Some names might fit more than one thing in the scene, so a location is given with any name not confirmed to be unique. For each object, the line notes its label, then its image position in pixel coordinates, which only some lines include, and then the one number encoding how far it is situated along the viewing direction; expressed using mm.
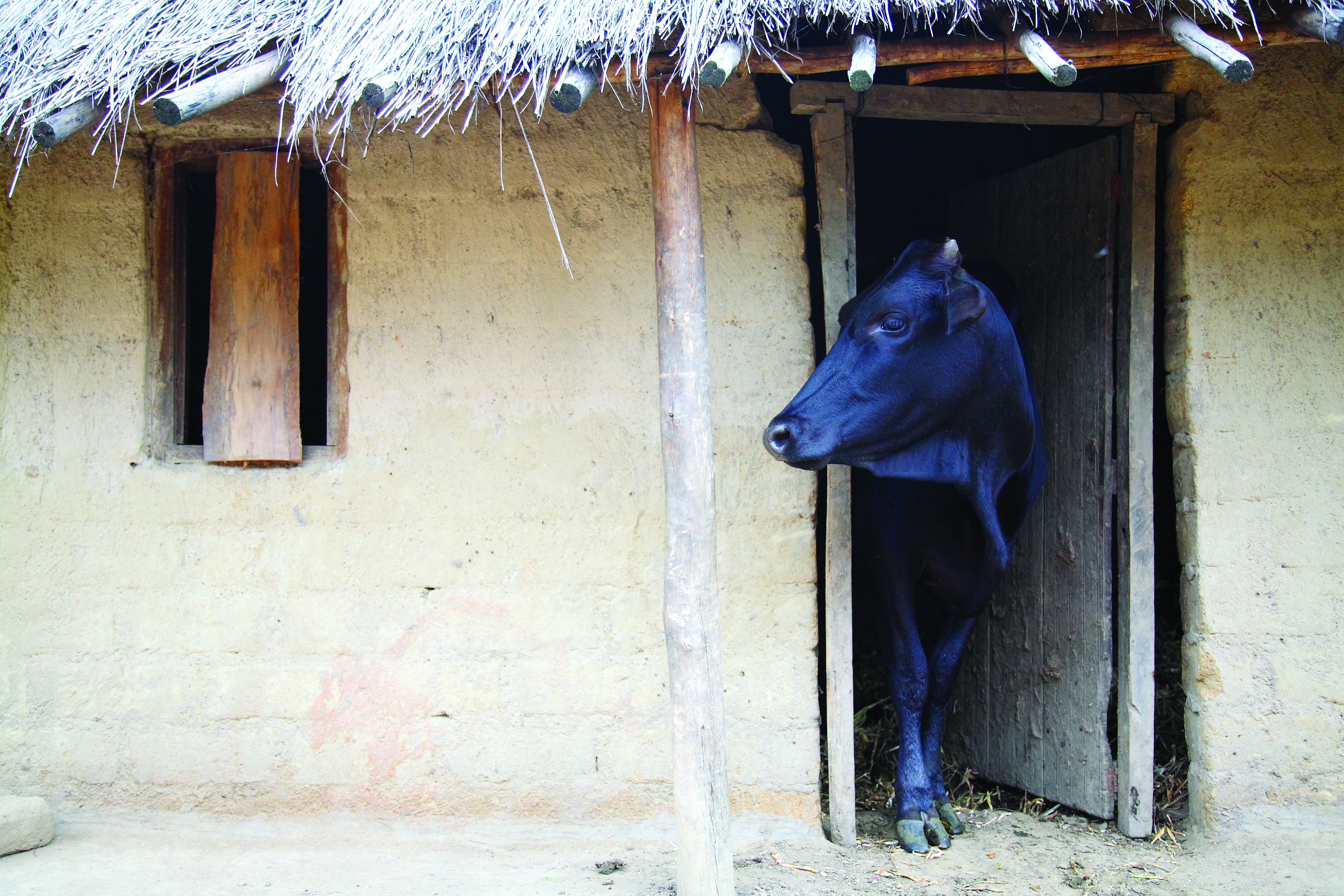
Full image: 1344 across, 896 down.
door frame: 3746
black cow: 3188
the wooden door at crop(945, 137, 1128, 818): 3965
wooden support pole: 2957
